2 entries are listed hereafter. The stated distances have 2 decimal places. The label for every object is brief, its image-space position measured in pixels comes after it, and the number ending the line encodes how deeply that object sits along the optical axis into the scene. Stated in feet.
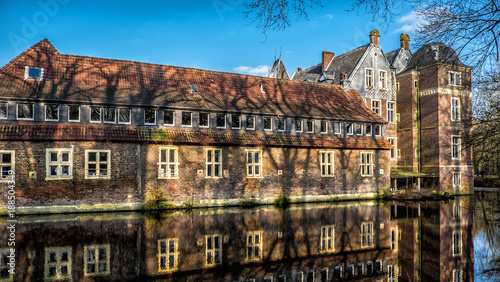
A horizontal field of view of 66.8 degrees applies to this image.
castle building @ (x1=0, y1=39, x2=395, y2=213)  61.67
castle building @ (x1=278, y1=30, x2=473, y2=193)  104.78
